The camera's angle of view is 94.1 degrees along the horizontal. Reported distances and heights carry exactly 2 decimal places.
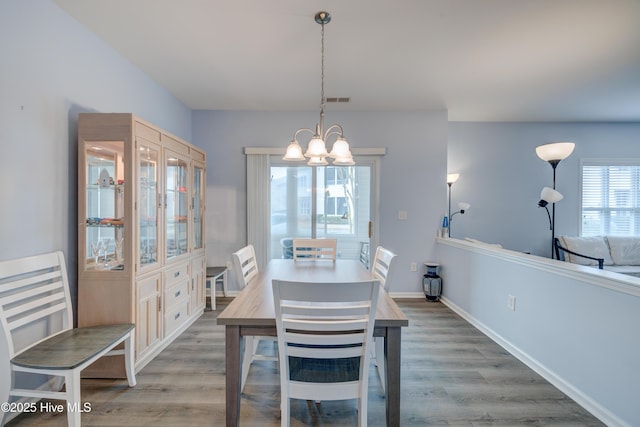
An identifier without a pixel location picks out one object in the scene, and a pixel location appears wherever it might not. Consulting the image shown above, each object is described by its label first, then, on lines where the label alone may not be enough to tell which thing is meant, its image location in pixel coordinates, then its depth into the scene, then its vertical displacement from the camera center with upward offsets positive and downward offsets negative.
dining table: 1.42 -0.59
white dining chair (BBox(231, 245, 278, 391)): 2.00 -0.48
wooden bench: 1.56 -0.79
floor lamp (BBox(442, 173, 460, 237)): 4.35 +0.49
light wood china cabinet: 2.14 -0.15
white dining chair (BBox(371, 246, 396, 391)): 2.05 -0.51
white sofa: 4.10 -0.53
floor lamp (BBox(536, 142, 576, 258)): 2.97 +0.61
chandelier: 2.12 +0.44
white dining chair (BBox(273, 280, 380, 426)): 1.24 -0.56
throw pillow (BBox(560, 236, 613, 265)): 4.10 -0.51
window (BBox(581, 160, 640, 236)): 4.72 +0.27
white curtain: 4.12 +0.07
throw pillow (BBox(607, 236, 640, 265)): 4.17 -0.54
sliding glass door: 4.23 +0.18
